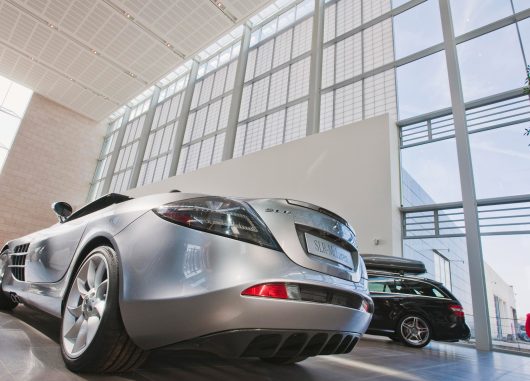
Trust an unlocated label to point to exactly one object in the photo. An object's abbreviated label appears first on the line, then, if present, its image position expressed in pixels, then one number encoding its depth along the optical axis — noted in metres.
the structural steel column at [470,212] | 6.15
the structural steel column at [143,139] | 17.72
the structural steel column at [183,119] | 15.55
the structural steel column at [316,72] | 10.62
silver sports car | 1.19
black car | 5.09
